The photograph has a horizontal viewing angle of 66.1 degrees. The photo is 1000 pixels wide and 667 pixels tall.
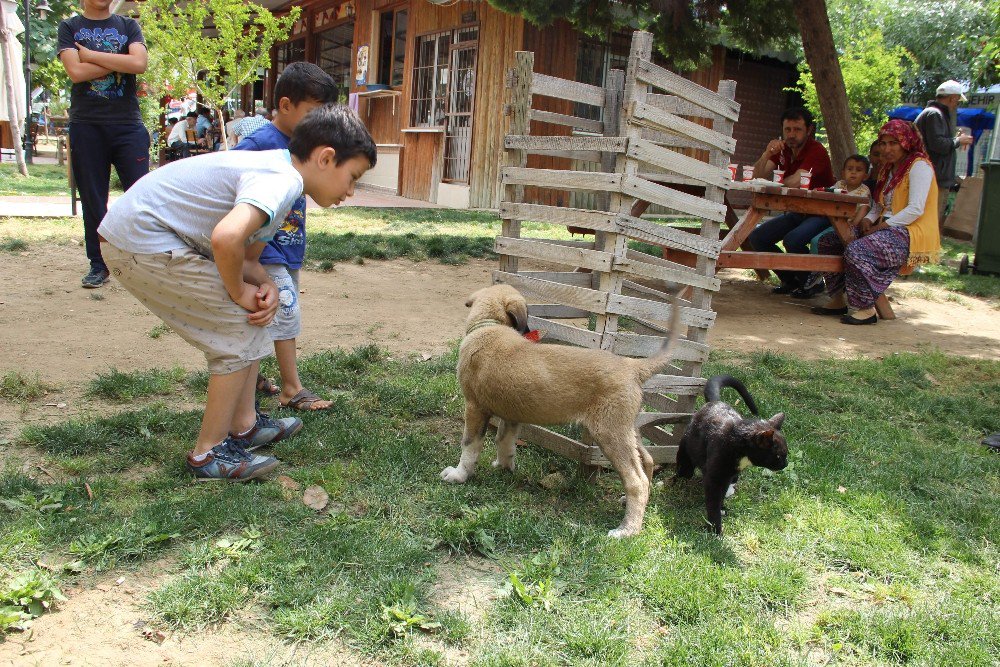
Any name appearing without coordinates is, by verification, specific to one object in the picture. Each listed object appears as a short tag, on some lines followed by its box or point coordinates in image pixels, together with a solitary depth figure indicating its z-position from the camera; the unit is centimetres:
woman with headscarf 719
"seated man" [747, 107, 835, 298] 802
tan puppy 303
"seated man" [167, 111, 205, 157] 1602
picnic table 695
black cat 308
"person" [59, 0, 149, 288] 574
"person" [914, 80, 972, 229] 1011
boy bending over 289
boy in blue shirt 371
